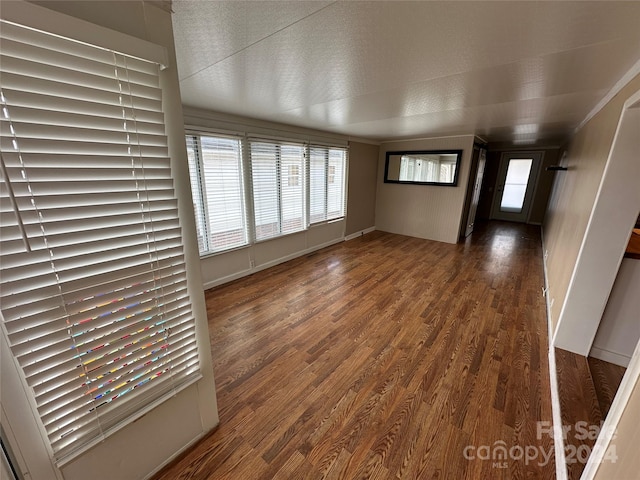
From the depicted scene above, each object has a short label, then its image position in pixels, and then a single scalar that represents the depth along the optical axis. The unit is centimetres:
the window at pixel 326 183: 449
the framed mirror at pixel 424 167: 501
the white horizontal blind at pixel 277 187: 357
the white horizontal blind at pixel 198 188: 281
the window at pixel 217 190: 290
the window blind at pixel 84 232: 77
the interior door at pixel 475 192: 568
